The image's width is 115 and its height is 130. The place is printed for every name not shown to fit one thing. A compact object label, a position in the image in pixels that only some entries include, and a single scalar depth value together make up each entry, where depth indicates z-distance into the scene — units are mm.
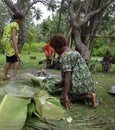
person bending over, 2502
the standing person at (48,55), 6286
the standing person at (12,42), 3309
